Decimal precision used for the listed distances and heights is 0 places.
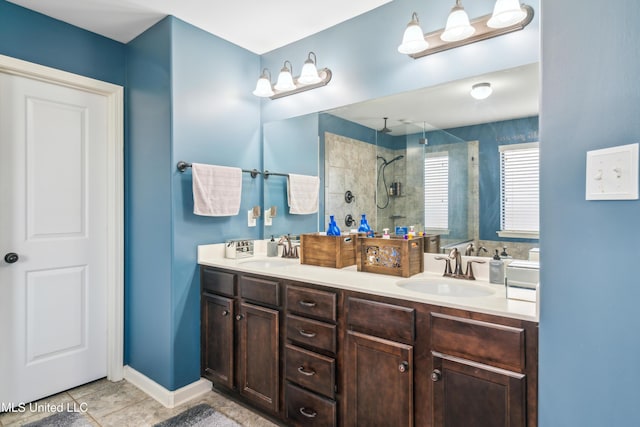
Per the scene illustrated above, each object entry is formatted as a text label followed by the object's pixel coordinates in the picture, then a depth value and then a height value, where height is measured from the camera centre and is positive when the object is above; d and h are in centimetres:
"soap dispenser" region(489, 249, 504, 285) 167 -29
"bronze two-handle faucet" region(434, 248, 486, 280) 180 -30
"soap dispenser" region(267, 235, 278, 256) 265 -29
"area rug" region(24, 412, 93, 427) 200 -124
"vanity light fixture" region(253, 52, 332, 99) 228 +89
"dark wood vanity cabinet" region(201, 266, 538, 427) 124 -66
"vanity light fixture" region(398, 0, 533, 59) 153 +87
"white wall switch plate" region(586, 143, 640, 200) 83 +9
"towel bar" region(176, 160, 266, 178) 226 +30
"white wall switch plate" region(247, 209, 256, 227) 272 -7
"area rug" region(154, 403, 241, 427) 201 -124
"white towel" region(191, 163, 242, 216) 229 +14
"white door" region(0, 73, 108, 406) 213 -18
